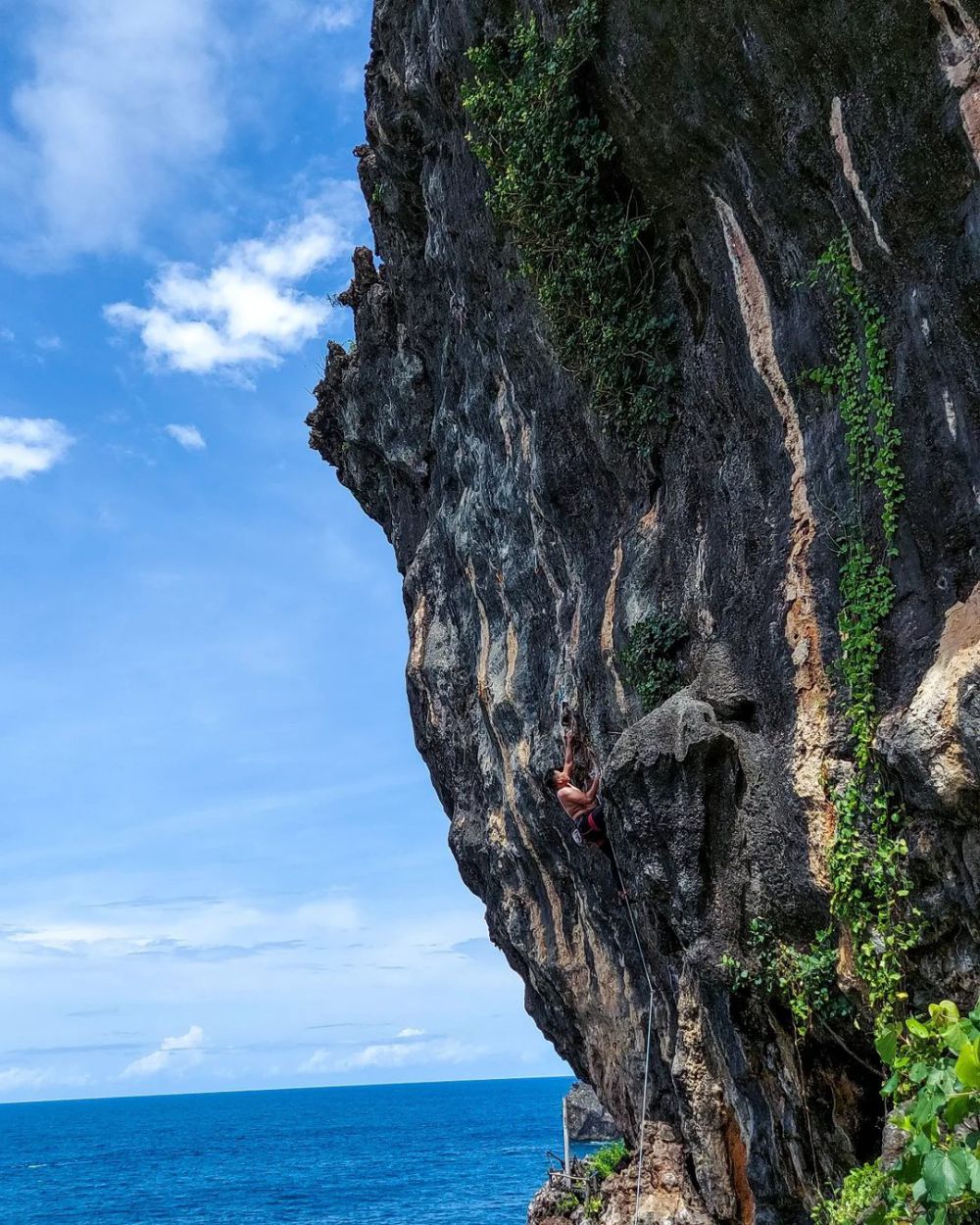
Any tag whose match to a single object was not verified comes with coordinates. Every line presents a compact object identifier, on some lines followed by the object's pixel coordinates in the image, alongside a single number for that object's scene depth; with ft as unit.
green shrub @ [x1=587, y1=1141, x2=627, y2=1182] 41.57
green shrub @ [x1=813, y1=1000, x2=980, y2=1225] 17.90
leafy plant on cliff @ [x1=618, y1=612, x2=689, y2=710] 35.01
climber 38.91
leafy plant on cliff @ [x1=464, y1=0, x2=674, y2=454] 34.68
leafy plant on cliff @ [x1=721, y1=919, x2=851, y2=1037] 27.76
